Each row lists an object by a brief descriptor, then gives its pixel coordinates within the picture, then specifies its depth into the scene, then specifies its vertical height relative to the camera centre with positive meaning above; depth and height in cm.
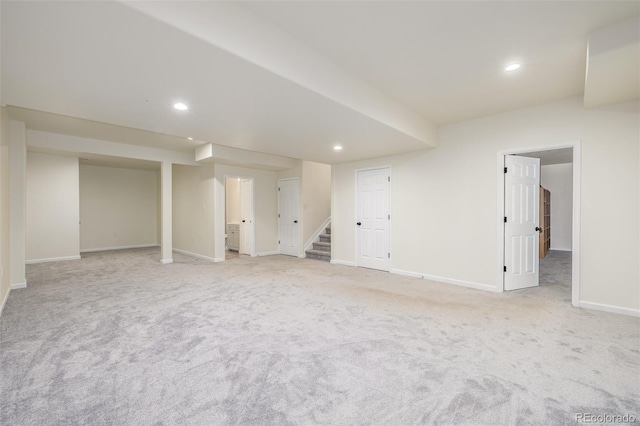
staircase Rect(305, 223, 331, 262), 698 -97
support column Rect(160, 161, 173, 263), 652 -5
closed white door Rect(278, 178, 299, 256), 753 -15
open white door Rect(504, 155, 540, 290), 424 -16
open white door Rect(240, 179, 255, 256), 754 -18
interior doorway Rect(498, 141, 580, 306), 359 -37
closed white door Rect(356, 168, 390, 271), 562 -17
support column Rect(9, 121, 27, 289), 424 +12
